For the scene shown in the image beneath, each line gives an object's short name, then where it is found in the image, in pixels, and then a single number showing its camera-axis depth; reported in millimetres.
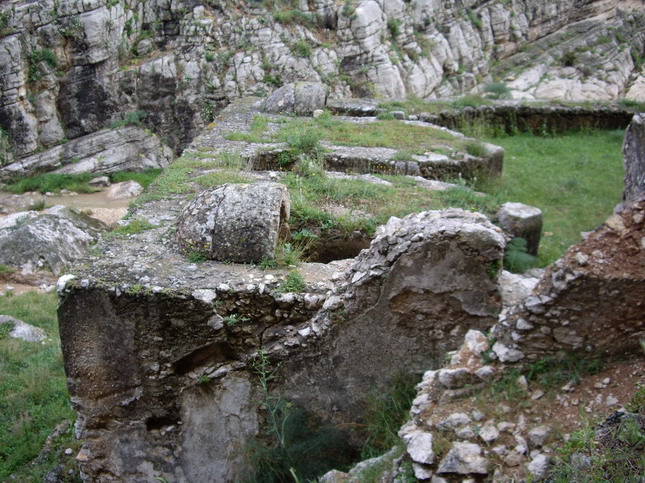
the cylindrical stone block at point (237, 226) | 4727
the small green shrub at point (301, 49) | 18328
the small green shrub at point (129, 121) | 18062
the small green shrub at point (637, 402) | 2477
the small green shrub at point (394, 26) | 18969
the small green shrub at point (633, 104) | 11031
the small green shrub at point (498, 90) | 14010
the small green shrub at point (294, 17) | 18516
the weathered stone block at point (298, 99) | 10609
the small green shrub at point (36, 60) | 17422
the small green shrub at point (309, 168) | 7158
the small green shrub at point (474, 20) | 20266
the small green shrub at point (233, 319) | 4371
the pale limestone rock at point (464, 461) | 2697
